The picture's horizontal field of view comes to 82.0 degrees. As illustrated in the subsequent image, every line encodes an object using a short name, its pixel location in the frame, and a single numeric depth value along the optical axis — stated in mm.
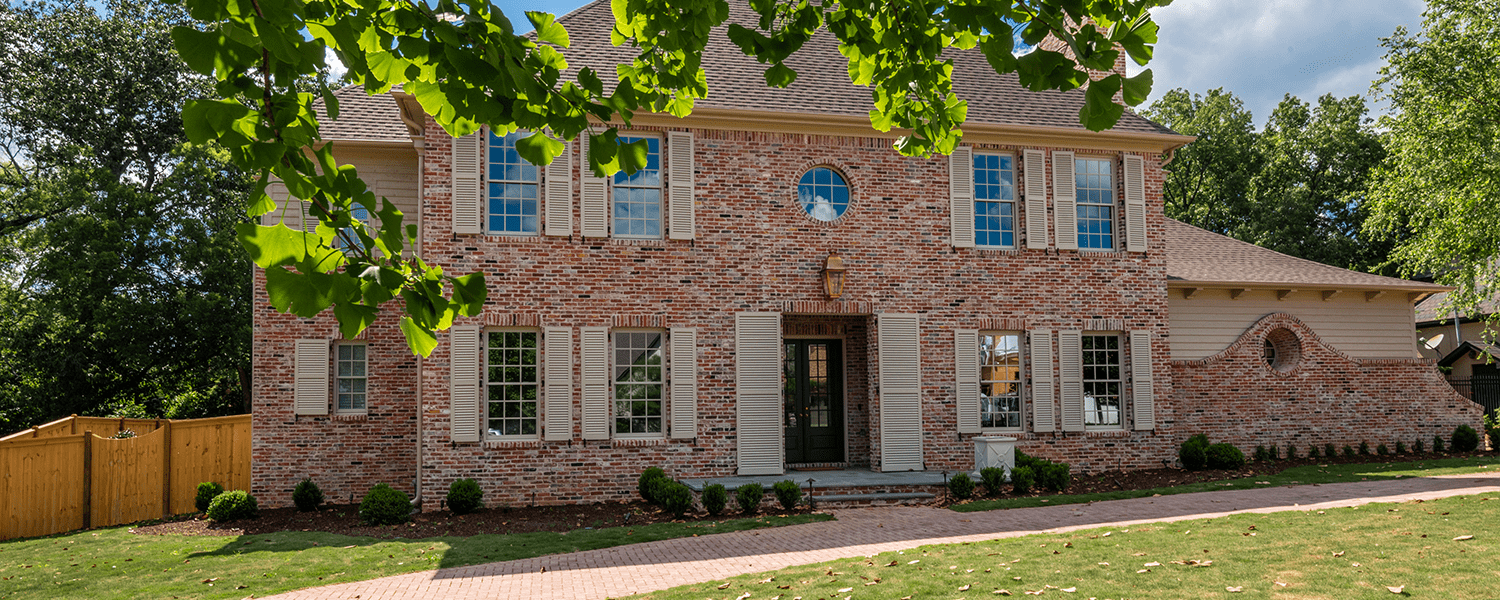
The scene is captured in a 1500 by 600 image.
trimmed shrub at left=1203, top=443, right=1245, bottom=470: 14109
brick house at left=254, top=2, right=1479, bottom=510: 12250
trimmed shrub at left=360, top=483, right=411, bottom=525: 10922
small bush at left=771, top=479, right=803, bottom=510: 10852
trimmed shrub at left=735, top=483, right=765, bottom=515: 10789
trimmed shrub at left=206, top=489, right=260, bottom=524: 11797
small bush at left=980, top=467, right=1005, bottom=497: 11867
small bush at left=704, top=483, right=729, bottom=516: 10719
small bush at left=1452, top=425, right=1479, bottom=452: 16125
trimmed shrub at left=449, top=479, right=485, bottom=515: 11469
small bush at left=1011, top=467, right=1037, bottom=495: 12000
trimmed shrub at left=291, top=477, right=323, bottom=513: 12406
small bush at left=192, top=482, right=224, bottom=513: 12500
